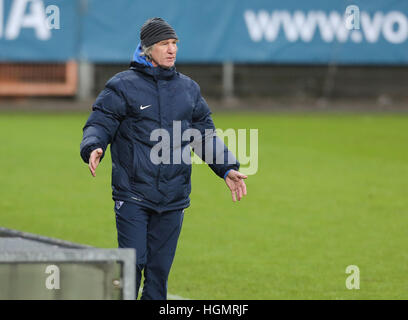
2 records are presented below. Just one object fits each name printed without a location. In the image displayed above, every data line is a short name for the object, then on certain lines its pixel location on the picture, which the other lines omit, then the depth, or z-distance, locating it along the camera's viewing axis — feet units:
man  37.63
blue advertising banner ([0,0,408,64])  133.69
